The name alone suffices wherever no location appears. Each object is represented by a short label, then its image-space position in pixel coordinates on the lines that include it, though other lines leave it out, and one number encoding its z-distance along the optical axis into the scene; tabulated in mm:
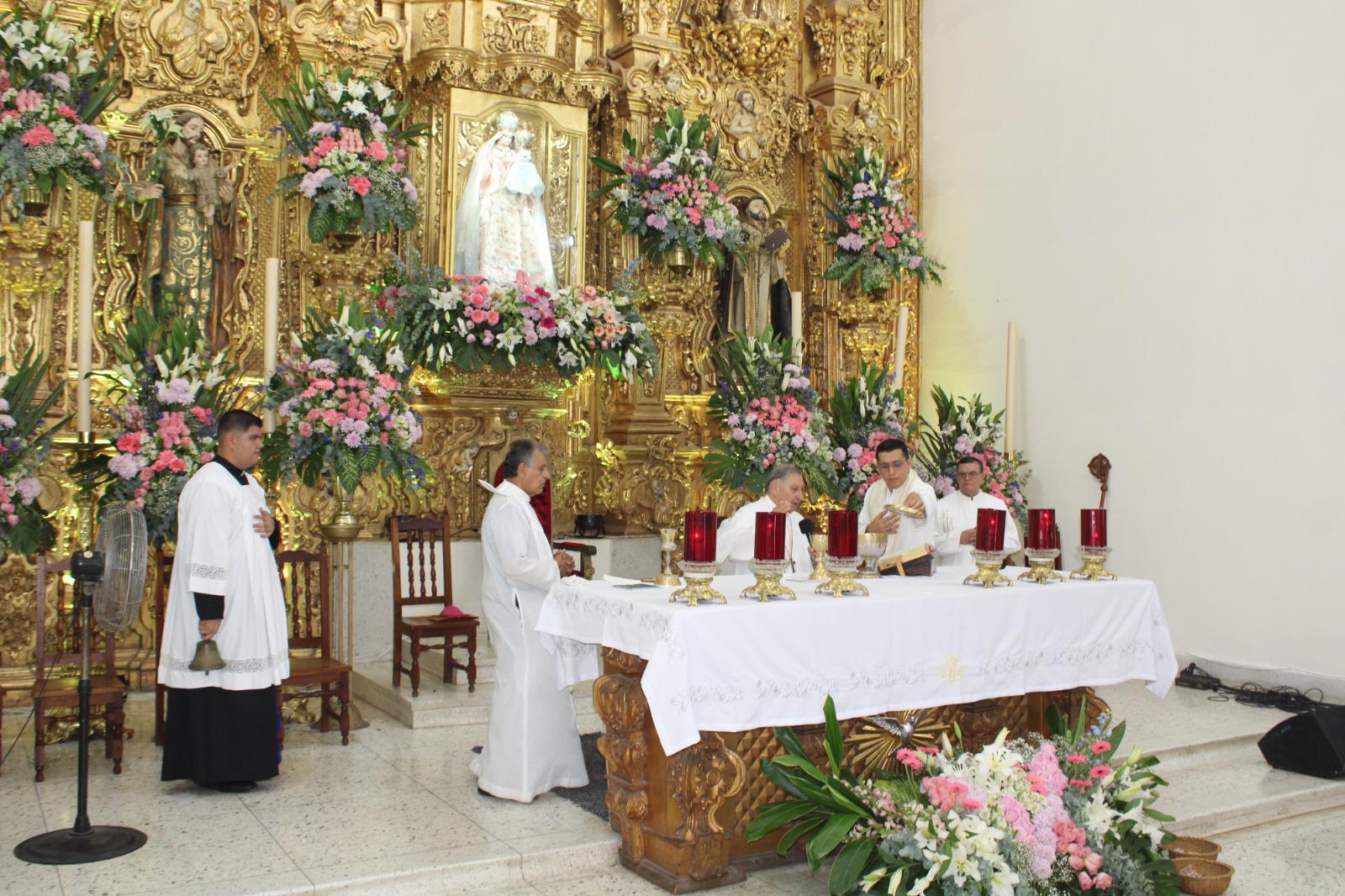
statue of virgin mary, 9328
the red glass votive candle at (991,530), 5441
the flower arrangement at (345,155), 8359
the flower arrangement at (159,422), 6691
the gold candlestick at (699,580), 4691
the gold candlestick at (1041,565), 5656
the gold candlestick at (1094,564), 5785
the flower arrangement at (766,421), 9055
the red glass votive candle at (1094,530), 5742
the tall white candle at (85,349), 6624
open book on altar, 5922
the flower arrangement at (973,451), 9406
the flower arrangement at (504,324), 8688
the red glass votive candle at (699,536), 4680
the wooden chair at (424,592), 7531
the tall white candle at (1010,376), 9164
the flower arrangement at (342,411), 7062
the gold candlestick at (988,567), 5434
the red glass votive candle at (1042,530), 5656
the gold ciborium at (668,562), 5145
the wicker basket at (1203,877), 4758
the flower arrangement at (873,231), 10484
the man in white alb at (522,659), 5641
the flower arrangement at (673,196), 9516
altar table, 4508
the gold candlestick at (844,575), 5023
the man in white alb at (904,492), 6770
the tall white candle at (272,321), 6988
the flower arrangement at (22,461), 6387
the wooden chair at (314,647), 6711
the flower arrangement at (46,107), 7445
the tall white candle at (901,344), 9703
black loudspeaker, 6336
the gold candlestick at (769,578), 4809
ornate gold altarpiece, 8375
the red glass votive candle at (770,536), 4805
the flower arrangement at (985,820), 3994
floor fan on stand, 4707
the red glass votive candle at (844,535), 5031
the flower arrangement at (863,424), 9477
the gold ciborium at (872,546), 5551
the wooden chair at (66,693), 5898
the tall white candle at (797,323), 9703
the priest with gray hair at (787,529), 5816
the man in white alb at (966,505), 7102
